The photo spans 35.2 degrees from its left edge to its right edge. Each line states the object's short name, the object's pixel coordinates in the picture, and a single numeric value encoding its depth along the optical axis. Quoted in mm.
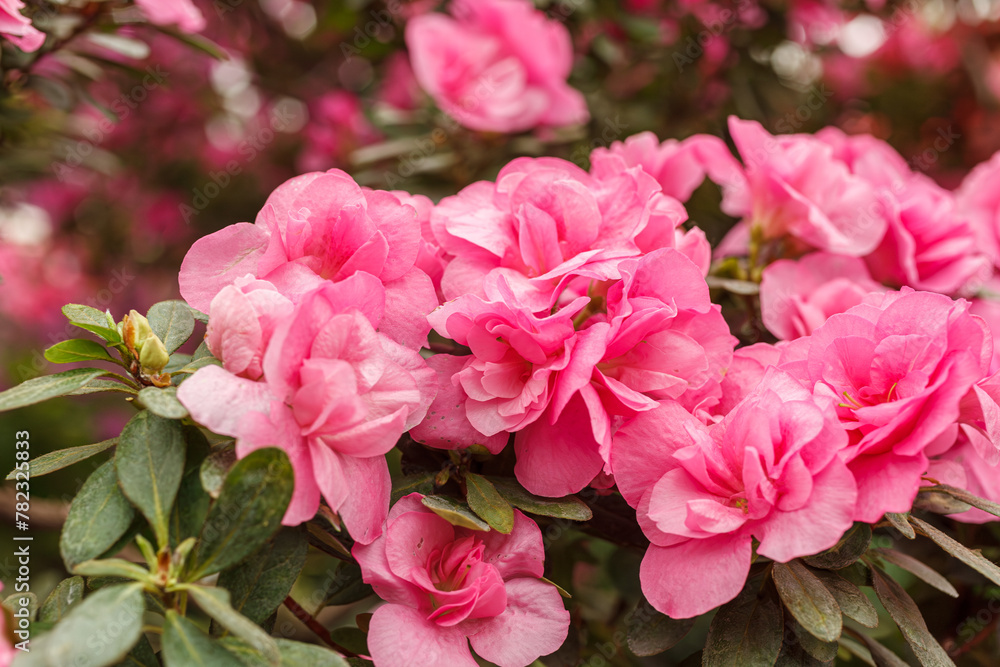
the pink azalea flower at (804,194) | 482
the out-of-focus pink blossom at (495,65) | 690
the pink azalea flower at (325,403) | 363
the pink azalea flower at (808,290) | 451
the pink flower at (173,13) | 501
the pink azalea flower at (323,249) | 396
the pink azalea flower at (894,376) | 373
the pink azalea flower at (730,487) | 371
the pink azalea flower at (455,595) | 378
